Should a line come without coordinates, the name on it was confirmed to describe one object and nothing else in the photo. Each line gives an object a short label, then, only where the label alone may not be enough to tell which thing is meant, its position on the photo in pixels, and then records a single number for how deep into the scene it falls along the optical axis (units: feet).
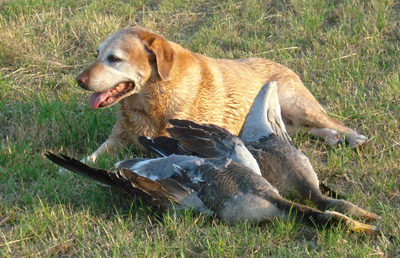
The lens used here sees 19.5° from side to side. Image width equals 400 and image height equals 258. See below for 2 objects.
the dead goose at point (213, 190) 23.75
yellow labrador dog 31.32
